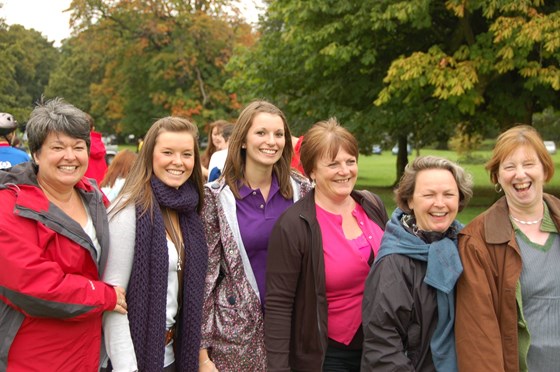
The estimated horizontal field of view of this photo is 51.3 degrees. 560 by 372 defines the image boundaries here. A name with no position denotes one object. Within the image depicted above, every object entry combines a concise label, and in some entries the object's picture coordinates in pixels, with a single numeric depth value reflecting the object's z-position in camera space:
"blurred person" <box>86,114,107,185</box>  6.94
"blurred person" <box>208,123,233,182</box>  4.80
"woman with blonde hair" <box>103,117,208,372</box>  2.91
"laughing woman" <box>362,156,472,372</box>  2.76
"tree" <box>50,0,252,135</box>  30.78
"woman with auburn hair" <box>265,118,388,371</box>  3.08
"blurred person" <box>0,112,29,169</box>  5.82
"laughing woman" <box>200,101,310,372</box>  3.29
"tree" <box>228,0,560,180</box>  11.97
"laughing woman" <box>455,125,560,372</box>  2.73
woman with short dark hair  2.55
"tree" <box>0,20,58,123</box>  25.73
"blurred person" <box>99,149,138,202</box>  6.48
